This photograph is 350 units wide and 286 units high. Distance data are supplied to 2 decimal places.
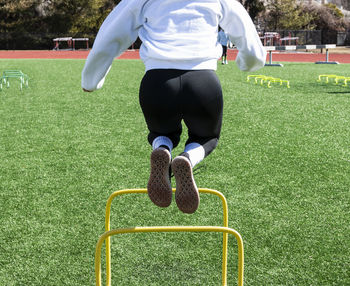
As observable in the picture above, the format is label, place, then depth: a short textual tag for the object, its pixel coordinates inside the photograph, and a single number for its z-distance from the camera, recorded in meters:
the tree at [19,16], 39.53
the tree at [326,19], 45.81
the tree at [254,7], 44.03
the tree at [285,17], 43.66
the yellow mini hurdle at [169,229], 2.07
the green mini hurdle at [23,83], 12.40
